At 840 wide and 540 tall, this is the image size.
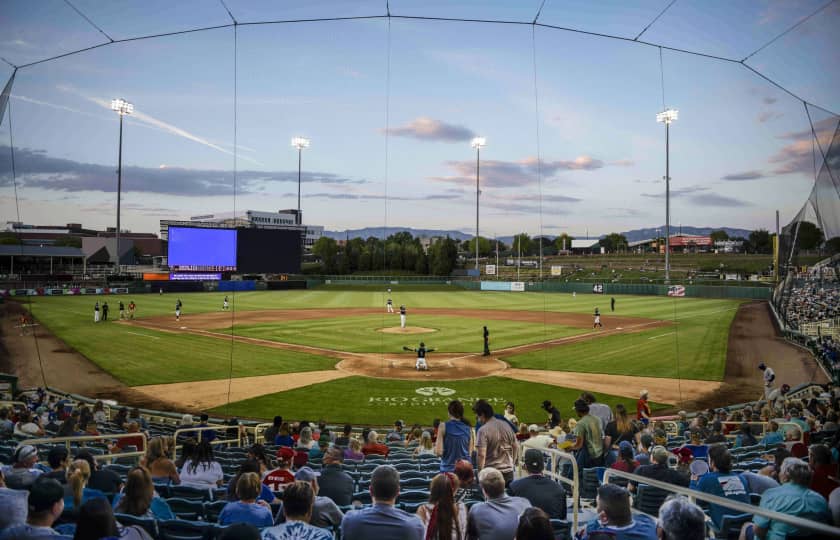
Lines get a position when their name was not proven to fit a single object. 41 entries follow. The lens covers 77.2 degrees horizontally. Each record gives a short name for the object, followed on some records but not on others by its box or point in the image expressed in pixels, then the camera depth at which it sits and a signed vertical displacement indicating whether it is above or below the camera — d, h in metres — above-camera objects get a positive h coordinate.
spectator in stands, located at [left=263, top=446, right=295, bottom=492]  5.99 -2.44
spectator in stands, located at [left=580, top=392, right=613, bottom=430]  9.30 -2.55
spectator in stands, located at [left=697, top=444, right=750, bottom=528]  5.42 -2.25
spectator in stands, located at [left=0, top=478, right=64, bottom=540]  3.65 -1.75
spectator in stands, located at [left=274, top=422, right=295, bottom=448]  8.95 -2.97
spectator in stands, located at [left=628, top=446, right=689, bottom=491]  5.79 -2.24
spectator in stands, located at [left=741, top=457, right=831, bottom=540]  4.23 -1.92
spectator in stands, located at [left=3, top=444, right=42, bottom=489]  5.34 -2.24
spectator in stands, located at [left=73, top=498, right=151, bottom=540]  3.38 -1.68
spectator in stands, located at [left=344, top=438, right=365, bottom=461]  8.38 -3.00
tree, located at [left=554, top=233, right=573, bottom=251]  126.53 +6.52
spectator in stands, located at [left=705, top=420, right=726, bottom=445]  8.67 -2.90
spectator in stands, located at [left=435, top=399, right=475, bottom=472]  7.23 -2.44
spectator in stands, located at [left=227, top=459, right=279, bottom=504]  5.48 -2.30
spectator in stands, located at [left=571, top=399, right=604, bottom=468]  7.57 -2.50
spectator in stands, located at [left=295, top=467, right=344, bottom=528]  4.75 -2.25
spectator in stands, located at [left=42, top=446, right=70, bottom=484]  6.11 -2.31
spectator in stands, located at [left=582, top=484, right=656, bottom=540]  3.73 -1.77
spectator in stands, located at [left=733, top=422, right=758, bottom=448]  9.18 -2.95
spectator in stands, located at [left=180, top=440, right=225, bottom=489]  6.39 -2.55
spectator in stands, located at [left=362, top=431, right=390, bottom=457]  9.28 -3.23
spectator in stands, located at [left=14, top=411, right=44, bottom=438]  9.32 -3.07
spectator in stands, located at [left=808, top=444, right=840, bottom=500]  5.09 -1.96
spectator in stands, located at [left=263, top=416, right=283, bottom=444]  9.82 -3.25
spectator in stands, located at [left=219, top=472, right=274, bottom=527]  4.36 -2.06
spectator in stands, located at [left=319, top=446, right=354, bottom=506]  5.66 -2.38
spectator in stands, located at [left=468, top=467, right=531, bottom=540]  3.95 -1.87
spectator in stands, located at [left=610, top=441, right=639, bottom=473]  6.60 -2.42
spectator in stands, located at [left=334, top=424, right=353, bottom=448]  9.56 -3.23
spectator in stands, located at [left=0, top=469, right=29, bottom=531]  4.09 -1.95
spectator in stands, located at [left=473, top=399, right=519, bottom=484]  6.32 -2.17
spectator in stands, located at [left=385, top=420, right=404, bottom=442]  11.84 -3.89
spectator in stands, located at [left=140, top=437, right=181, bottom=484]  6.18 -2.38
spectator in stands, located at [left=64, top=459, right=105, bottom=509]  4.90 -2.13
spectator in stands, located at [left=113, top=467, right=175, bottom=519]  4.26 -1.90
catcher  21.42 -3.87
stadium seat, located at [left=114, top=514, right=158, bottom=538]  4.09 -2.03
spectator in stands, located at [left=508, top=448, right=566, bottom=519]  4.88 -2.09
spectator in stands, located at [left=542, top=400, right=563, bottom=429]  11.41 -3.29
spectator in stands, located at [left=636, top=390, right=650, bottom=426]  12.76 -3.42
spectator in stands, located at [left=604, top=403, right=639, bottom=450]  9.00 -2.81
